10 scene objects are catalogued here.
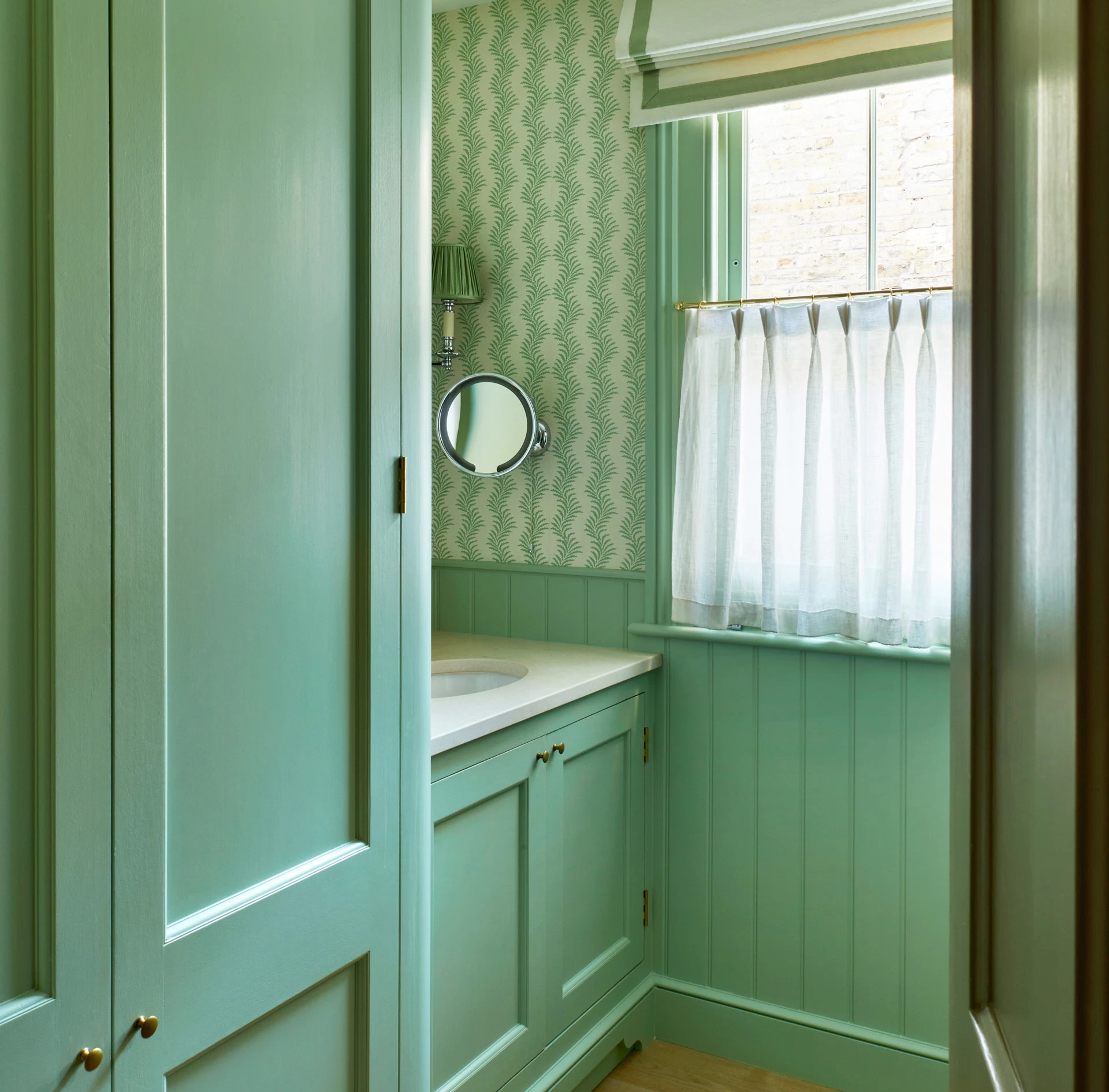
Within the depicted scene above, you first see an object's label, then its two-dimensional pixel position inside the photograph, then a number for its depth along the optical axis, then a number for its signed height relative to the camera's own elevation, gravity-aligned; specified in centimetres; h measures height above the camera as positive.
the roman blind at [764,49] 201 +107
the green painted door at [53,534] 77 +1
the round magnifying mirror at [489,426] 244 +29
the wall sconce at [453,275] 245 +67
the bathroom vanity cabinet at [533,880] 167 -67
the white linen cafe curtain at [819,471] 204 +16
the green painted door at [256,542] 87 +0
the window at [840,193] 208 +78
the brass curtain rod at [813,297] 204 +54
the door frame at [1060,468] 36 +3
